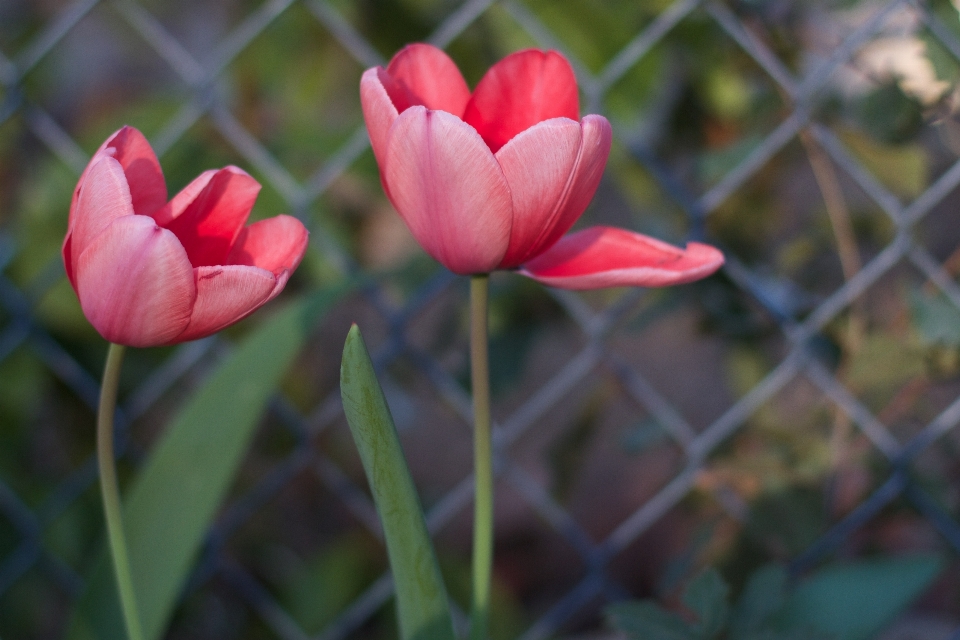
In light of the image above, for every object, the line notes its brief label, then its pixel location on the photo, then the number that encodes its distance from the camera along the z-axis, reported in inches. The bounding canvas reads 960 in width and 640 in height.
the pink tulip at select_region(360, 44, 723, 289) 41.6
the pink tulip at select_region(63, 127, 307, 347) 39.7
